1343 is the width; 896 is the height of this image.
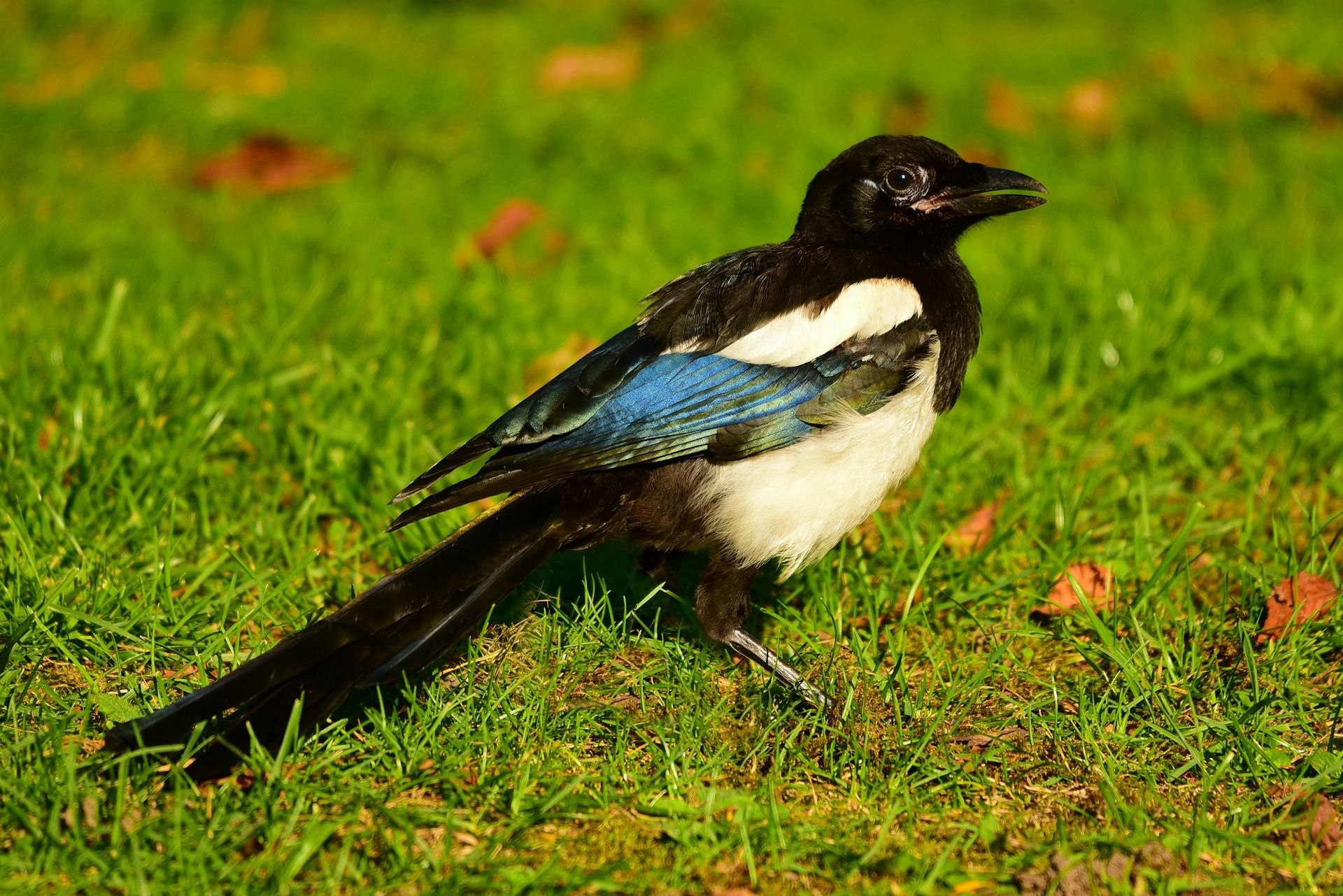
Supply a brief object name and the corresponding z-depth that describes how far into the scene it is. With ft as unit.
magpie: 16.72
